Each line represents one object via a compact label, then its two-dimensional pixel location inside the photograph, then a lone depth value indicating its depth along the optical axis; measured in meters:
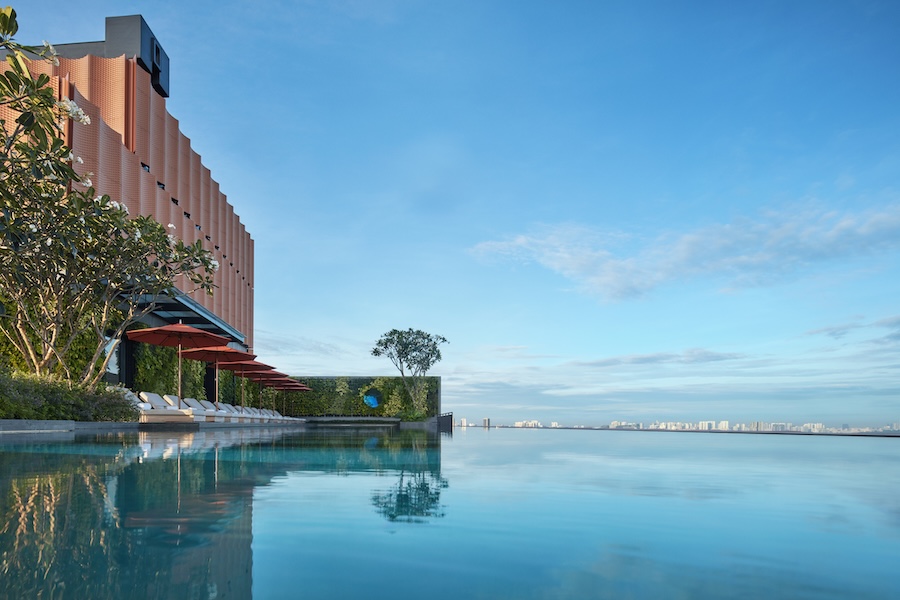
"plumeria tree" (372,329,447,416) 46.38
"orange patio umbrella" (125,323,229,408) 19.73
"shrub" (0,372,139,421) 12.14
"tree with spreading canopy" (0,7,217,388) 10.14
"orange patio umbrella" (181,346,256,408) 22.58
